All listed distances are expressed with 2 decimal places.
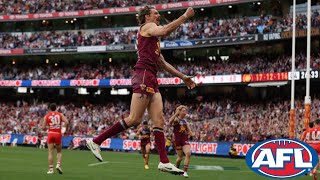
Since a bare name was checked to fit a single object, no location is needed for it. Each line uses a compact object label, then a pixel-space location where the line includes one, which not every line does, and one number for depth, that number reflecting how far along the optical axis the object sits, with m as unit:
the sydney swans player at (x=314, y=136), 20.23
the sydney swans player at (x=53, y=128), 19.22
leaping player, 9.52
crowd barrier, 38.19
